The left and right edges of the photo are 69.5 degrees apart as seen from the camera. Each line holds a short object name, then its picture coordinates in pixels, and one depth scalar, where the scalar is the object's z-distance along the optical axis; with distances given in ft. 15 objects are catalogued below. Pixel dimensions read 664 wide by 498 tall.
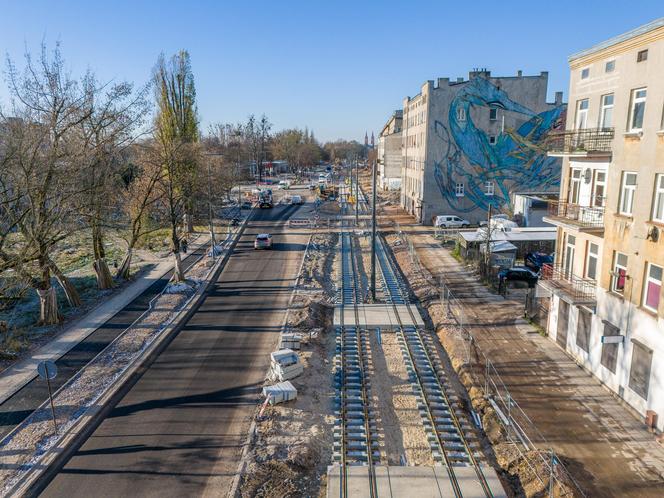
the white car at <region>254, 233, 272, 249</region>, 118.01
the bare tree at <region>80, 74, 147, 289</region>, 69.72
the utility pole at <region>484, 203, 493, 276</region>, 88.28
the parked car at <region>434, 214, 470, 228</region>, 143.43
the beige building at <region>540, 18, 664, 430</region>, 41.52
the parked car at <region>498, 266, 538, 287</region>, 83.51
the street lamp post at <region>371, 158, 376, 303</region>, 75.10
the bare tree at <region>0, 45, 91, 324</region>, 55.77
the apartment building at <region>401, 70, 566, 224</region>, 139.44
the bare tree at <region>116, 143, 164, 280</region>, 86.74
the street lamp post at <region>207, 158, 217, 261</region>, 109.50
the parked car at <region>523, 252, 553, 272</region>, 93.09
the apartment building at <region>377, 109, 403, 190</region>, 209.80
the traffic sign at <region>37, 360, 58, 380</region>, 37.73
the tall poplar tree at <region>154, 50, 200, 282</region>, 110.83
